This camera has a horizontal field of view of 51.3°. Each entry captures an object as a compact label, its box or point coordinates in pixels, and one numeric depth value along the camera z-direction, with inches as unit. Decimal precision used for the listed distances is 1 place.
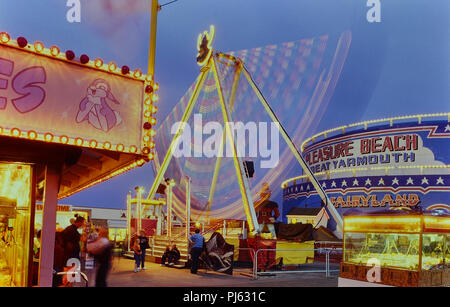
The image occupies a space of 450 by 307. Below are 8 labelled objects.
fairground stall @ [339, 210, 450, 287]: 471.8
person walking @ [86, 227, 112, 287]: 350.3
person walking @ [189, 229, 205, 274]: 646.5
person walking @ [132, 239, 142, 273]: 669.9
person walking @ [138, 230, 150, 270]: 703.2
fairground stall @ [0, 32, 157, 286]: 335.3
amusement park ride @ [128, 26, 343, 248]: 1003.3
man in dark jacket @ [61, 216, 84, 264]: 446.9
